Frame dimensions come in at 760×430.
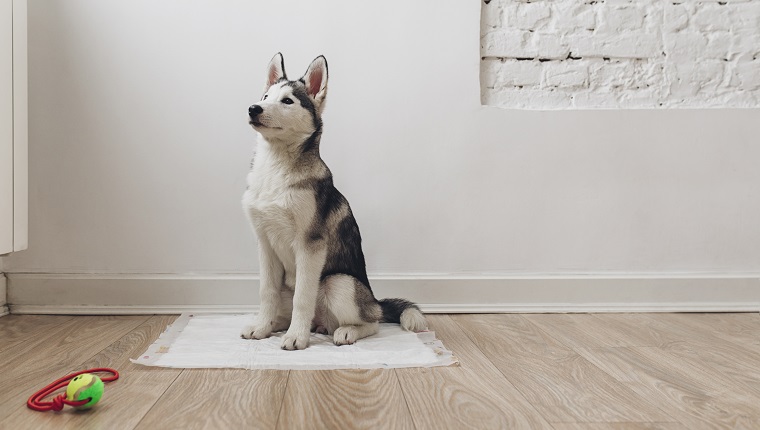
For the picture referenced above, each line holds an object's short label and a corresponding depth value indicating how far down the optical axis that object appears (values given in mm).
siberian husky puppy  2023
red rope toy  1329
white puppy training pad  1773
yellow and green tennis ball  1321
